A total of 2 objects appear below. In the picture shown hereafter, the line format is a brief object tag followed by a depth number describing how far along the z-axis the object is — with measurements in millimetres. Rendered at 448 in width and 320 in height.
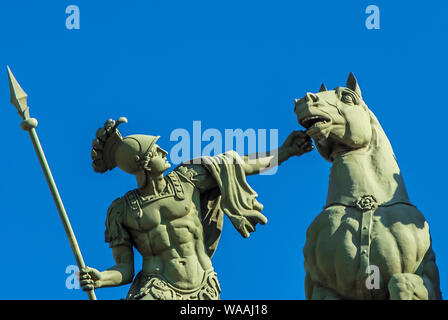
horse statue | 15625
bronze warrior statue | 16484
